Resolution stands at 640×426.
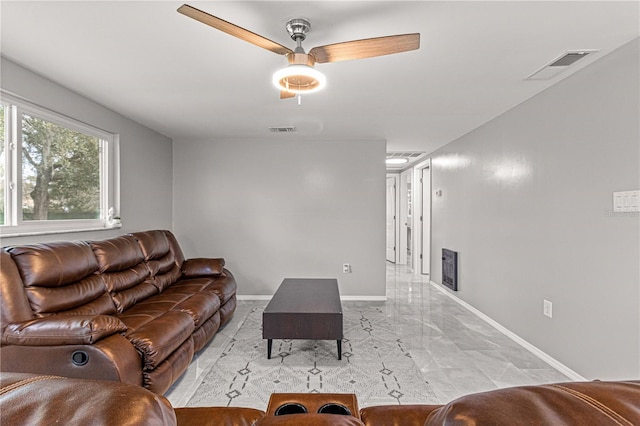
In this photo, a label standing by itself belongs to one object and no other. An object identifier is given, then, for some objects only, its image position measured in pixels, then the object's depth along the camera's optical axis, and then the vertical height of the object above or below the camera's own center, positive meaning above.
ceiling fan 1.59 +0.90
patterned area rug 2.24 -1.32
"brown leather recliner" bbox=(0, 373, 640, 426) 0.47 -0.31
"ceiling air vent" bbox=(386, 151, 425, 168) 5.92 +1.12
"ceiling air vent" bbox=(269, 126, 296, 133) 4.21 +1.15
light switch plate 2.03 +0.08
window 2.39 +0.36
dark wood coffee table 2.63 -0.93
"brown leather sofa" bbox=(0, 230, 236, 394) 1.81 -0.73
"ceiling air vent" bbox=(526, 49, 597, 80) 2.18 +1.11
